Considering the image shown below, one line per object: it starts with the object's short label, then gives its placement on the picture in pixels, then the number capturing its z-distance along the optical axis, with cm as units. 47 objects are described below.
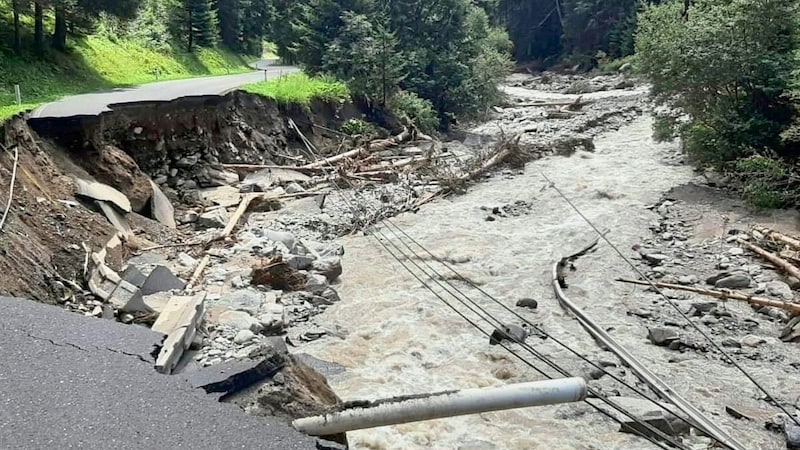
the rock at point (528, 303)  1159
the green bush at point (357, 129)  2578
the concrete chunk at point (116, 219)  1302
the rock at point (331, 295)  1183
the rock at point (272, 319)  1009
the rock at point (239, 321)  961
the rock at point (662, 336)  1000
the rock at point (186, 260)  1268
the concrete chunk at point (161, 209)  1503
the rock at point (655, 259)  1351
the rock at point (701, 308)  1098
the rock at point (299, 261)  1266
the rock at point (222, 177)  1873
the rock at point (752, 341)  994
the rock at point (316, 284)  1200
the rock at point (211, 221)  1543
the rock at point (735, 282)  1183
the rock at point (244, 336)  881
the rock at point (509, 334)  1015
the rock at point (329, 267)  1275
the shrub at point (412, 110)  2888
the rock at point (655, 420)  747
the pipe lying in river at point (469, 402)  518
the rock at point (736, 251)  1345
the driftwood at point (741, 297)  1030
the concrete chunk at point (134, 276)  1045
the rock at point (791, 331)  994
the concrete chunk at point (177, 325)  678
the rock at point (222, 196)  1729
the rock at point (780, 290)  1123
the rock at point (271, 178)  1923
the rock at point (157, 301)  934
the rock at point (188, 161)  1817
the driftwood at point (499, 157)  2166
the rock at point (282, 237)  1410
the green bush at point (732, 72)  1742
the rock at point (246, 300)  1060
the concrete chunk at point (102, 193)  1312
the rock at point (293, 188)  1900
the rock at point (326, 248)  1415
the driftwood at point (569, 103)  3766
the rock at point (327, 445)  521
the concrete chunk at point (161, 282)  1043
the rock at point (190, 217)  1572
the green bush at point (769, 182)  1580
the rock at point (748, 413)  801
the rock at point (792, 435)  730
